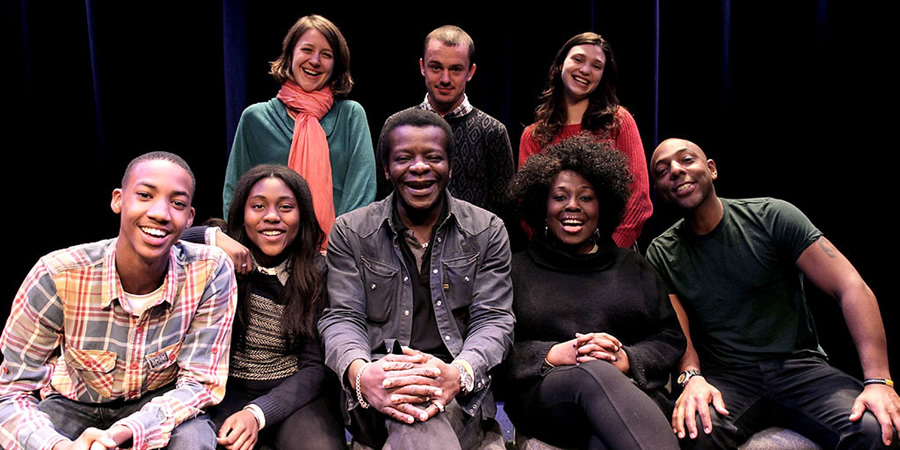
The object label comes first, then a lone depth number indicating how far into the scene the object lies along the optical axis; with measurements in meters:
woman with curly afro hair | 1.86
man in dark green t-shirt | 2.08
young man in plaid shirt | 1.76
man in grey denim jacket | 1.82
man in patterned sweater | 2.85
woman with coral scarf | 2.77
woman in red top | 2.80
